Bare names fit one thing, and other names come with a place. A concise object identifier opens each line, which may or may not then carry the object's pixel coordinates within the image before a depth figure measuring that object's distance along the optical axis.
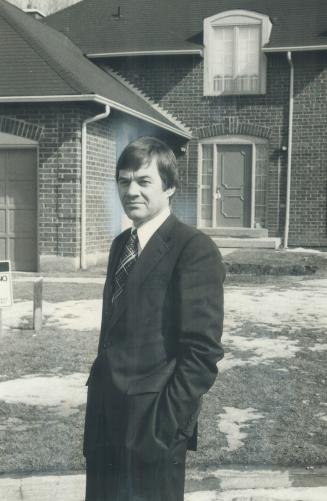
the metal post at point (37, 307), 7.77
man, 2.48
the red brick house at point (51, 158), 12.80
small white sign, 6.32
